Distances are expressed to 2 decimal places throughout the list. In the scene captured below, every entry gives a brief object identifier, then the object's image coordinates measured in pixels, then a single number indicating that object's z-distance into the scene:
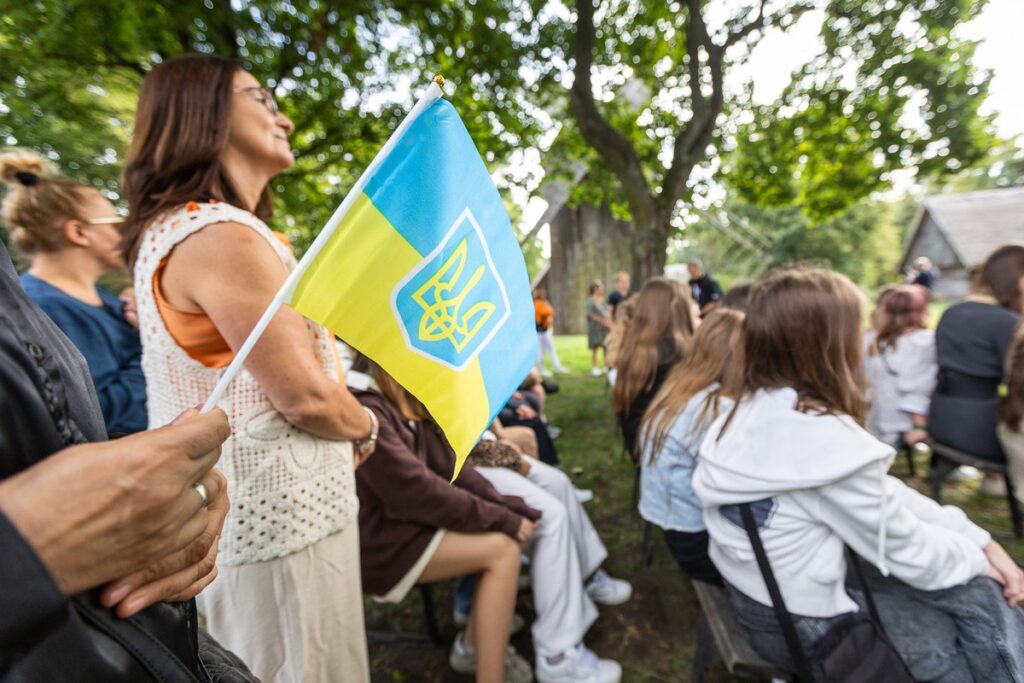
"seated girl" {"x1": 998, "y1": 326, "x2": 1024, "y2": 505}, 2.57
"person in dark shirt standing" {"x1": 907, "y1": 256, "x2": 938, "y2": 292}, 7.29
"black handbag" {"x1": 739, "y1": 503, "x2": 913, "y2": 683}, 1.28
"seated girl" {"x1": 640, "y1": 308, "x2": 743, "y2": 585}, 1.99
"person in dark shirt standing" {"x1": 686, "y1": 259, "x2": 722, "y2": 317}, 8.92
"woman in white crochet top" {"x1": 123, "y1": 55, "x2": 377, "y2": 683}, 1.05
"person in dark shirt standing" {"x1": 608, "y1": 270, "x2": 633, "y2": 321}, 9.28
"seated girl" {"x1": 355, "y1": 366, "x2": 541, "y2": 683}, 1.79
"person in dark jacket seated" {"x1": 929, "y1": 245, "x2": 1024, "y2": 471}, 3.04
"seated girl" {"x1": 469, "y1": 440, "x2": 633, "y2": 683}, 2.06
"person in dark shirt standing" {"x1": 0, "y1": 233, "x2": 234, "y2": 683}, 0.40
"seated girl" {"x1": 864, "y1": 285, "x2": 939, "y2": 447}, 3.62
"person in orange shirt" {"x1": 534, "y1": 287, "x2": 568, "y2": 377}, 9.32
